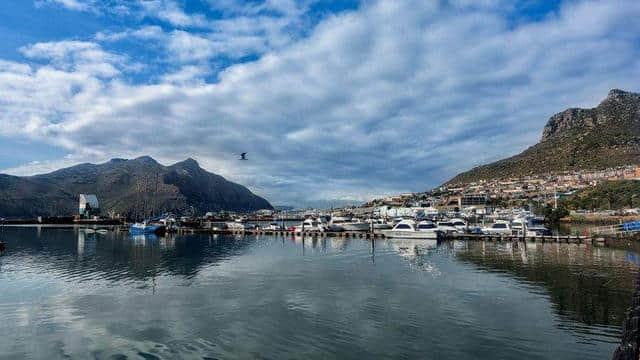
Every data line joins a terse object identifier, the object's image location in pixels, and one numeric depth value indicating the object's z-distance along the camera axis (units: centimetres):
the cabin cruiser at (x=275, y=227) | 10090
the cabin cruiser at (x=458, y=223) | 8780
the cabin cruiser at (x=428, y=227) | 7525
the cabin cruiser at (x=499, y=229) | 7462
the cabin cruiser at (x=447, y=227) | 8011
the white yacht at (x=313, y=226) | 9307
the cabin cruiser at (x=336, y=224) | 9350
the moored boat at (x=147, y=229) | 10344
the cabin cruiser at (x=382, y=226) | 9782
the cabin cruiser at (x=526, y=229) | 6944
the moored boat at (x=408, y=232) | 7450
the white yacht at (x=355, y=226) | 9412
